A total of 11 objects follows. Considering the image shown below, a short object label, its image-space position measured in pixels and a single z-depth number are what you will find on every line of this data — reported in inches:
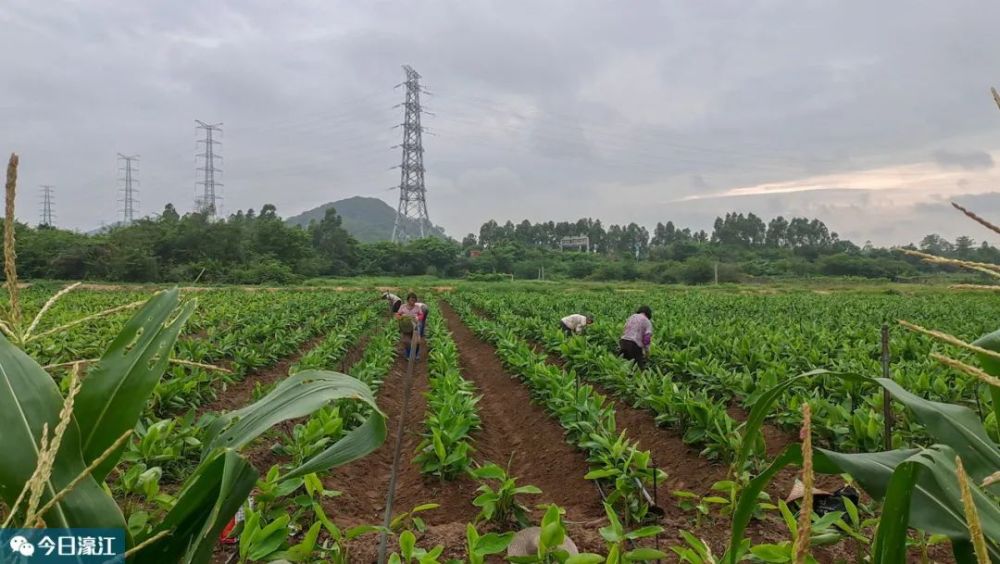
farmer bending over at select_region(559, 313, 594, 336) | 463.8
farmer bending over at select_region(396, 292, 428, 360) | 396.3
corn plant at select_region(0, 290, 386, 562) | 39.1
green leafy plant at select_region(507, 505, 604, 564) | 74.2
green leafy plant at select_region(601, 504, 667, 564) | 71.6
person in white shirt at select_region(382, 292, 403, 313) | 534.6
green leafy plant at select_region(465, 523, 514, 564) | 77.6
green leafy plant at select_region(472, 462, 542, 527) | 108.2
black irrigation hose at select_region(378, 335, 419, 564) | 73.2
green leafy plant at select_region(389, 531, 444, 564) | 77.1
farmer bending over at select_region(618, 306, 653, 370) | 347.6
